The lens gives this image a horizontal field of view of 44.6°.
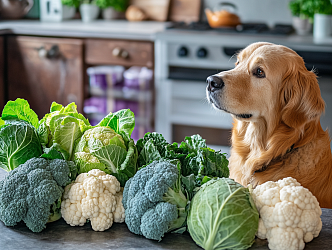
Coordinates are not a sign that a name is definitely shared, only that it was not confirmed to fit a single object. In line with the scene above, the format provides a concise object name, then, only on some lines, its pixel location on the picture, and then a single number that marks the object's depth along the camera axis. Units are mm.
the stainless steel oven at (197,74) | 2822
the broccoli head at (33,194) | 926
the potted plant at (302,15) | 3127
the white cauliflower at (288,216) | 848
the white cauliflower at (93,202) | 936
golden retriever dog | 1450
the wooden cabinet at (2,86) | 3473
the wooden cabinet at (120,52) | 3127
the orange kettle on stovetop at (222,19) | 3209
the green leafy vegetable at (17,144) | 1054
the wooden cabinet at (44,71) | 3305
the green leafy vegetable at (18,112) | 1174
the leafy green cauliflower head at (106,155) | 1028
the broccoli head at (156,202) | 884
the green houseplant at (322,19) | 2930
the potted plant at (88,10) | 3781
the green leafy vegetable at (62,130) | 1073
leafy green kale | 986
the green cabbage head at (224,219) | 852
